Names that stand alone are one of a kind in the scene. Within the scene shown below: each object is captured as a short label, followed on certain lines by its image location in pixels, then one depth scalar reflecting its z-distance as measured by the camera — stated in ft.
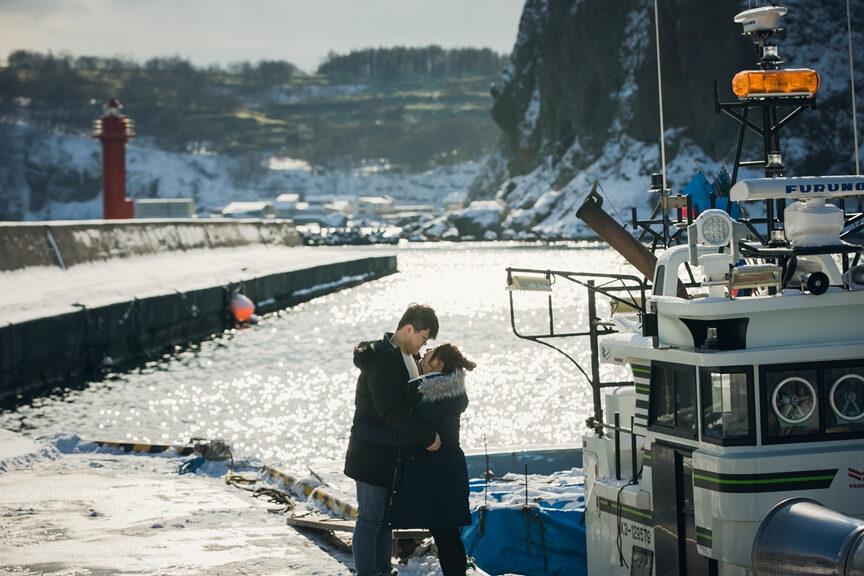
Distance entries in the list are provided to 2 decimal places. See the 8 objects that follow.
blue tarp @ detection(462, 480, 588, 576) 54.13
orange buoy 172.96
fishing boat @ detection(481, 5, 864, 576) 36.22
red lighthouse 295.89
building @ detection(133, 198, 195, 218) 367.31
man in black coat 33.88
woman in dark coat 34.22
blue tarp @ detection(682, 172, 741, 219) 52.70
